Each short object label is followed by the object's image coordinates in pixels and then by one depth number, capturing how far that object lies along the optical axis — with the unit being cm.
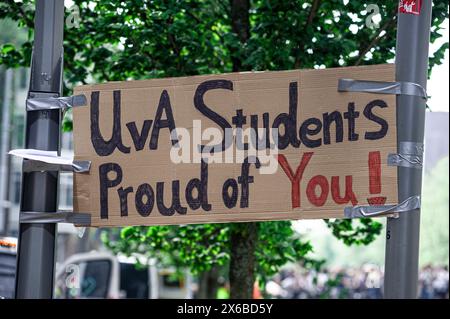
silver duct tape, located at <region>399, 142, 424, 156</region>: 744
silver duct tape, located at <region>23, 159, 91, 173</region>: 793
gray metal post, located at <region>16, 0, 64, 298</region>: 789
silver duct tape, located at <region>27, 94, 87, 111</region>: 806
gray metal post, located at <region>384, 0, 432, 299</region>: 719
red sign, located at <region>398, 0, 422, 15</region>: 735
